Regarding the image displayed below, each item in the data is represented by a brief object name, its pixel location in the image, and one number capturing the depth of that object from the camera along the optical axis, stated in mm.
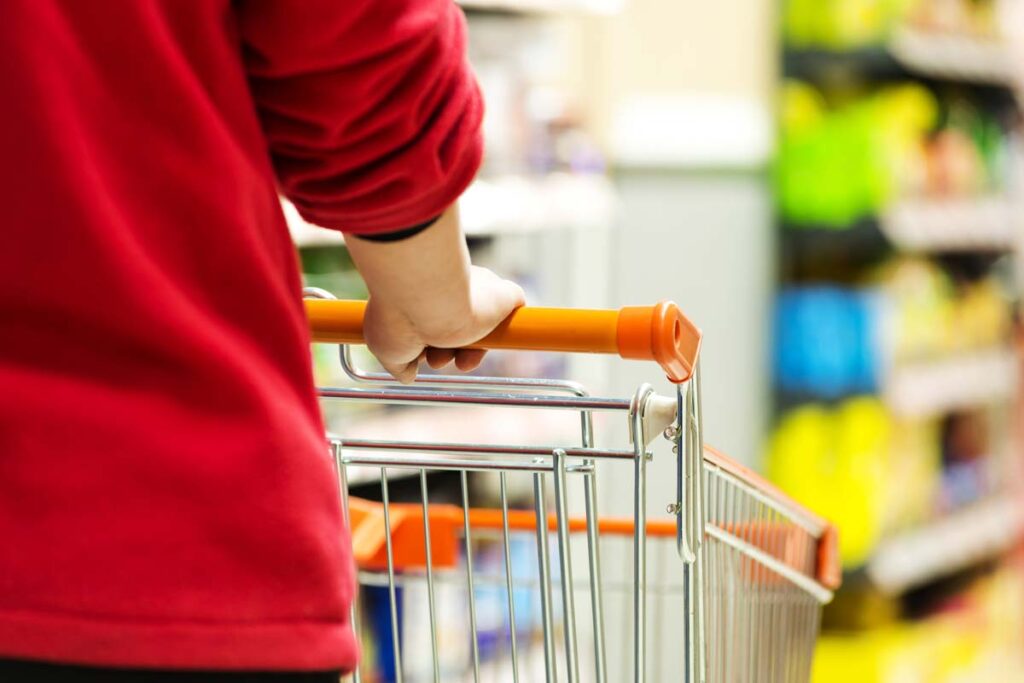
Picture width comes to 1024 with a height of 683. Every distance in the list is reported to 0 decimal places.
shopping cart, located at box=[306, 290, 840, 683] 1820
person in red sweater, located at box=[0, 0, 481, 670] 1486
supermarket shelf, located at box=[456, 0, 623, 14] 4001
